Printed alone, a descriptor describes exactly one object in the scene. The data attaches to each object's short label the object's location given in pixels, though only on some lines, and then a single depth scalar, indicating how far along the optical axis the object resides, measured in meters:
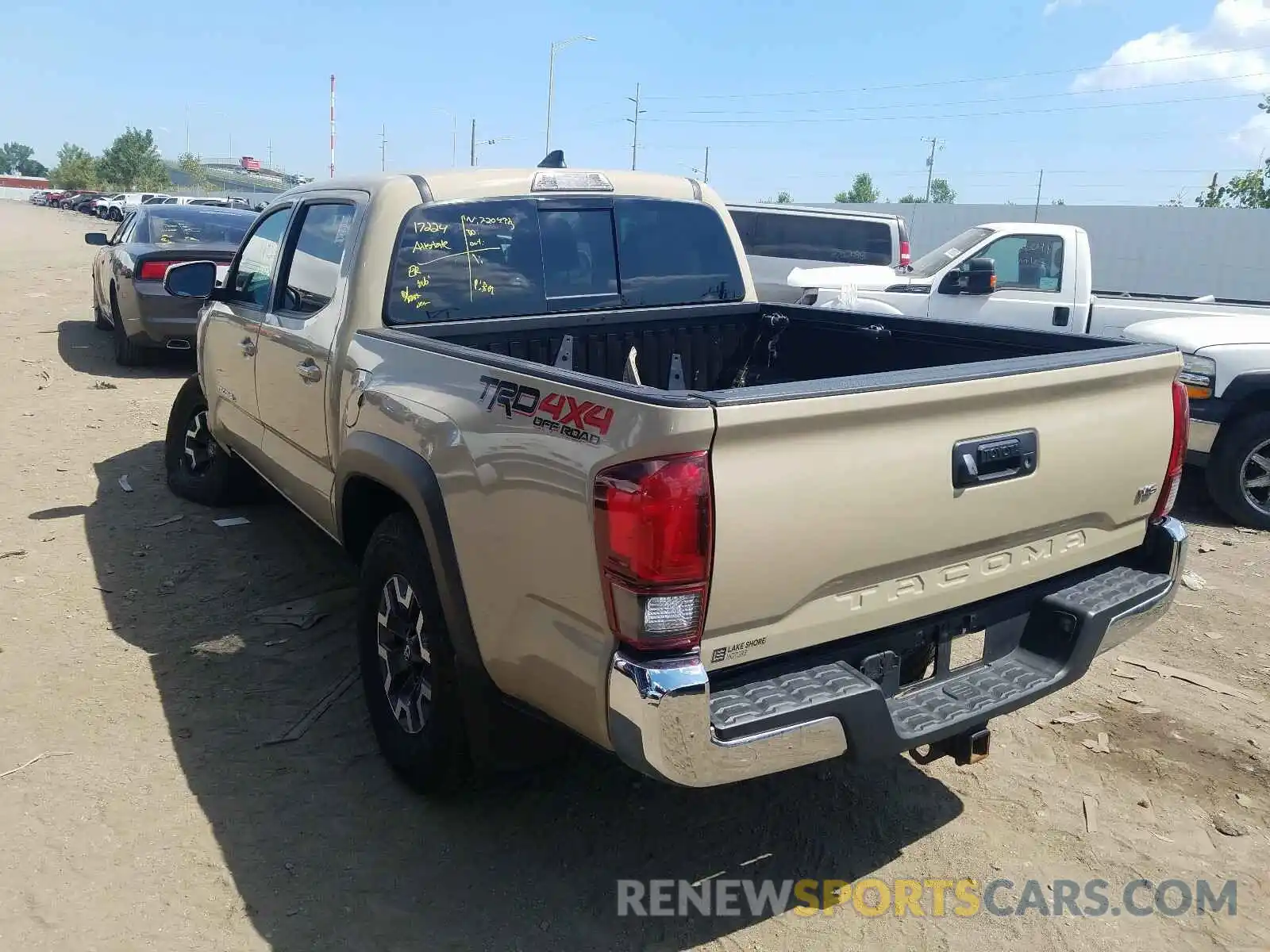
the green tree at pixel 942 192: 108.28
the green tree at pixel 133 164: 105.56
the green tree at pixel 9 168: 194.80
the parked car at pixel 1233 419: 6.75
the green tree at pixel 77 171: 113.69
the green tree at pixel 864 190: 100.00
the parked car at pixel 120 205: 60.28
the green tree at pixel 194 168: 106.70
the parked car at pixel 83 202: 73.24
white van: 15.33
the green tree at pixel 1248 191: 40.59
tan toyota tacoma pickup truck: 2.29
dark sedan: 10.45
